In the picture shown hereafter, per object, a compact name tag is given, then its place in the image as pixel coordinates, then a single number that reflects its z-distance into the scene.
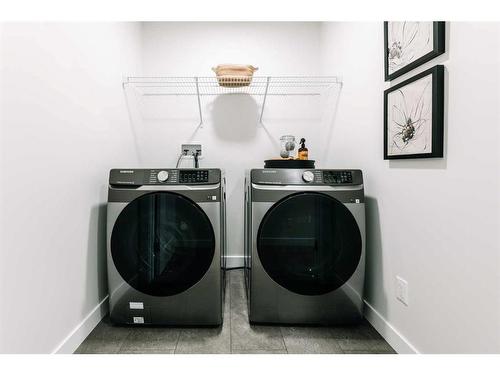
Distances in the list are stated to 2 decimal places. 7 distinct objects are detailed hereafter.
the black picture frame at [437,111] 0.99
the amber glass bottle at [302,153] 1.93
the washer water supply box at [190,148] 2.22
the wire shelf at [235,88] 2.25
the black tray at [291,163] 1.72
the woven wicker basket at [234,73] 1.97
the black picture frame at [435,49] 0.97
